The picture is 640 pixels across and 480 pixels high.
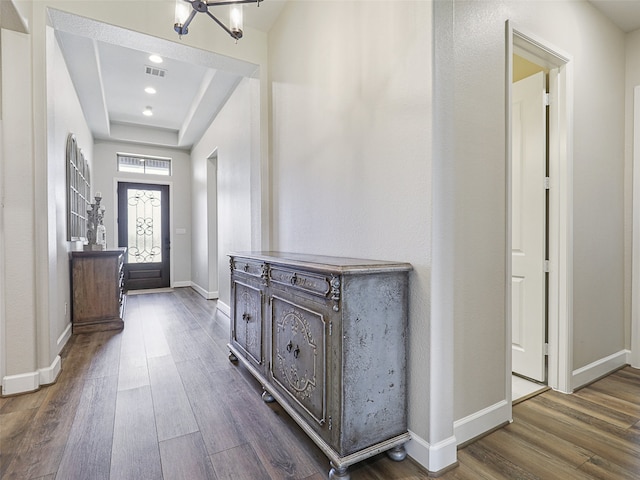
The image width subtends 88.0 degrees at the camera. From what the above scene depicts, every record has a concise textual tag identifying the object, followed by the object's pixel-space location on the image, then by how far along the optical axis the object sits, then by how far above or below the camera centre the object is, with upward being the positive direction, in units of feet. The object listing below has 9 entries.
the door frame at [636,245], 9.09 -0.31
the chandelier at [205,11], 6.18 +4.35
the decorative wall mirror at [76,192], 11.70 +1.76
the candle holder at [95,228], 13.77 +0.37
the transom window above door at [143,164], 21.94 +4.90
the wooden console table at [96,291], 12.62 -2.13
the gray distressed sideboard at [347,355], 4.74 -1.86
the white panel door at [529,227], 7.95 +0.18
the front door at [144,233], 21.72 +0.20
